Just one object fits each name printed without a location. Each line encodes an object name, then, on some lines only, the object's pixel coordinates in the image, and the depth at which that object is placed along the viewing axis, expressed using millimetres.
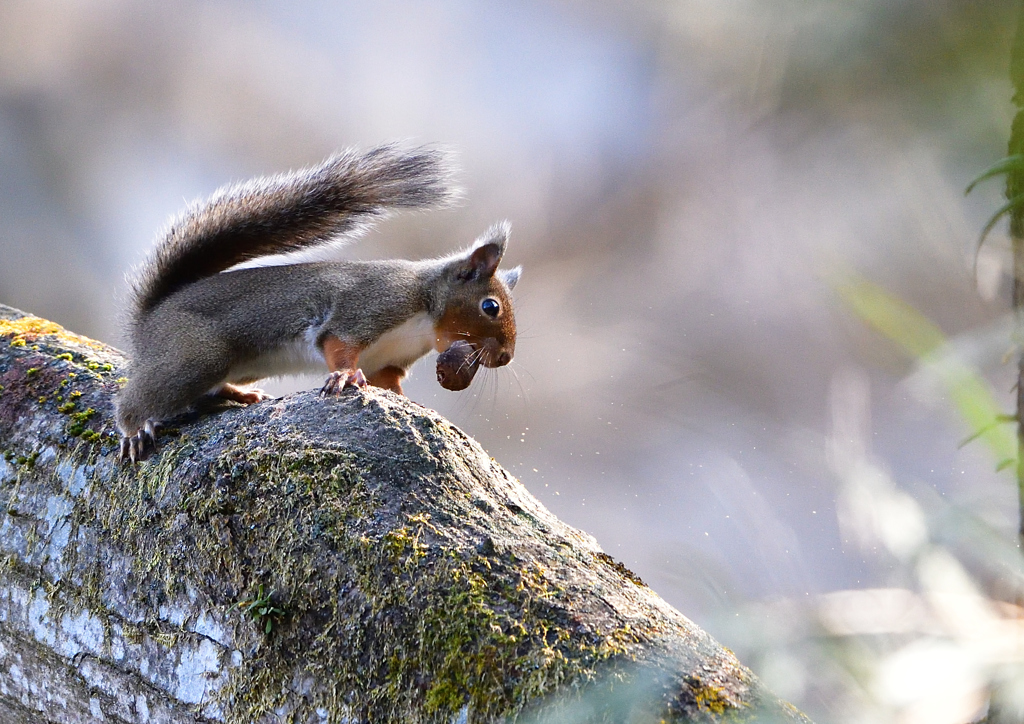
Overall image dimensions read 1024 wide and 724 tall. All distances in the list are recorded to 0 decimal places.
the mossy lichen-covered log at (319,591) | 5515
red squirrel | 6585
